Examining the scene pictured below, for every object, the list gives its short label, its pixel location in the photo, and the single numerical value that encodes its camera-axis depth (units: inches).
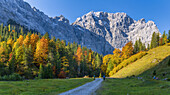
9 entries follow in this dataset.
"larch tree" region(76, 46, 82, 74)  4126.0
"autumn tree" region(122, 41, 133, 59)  3540.8
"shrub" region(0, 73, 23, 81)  1325.8
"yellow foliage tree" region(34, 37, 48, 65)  2578.7
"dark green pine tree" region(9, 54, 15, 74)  2147.6
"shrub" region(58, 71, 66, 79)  2549.2
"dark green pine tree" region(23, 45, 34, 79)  2239.3
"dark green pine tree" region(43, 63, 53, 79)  2223.4
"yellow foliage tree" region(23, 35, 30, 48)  2872.0
